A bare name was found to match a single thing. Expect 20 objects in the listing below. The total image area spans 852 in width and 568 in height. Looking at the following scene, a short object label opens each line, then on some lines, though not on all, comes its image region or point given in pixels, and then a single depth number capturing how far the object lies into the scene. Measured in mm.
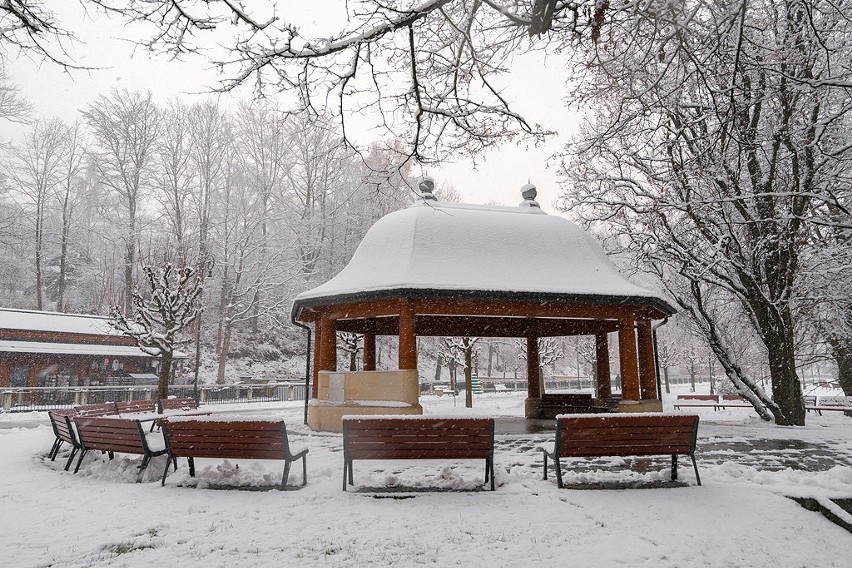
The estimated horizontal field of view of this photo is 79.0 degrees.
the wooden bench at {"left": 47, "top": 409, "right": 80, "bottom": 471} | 7926
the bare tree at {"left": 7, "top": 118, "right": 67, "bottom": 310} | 34969
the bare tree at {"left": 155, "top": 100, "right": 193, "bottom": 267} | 32375
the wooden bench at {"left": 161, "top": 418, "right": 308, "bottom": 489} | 6379
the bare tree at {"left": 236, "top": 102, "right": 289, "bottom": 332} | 33375
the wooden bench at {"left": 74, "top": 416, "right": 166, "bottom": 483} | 6910
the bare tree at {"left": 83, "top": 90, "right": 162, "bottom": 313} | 31688
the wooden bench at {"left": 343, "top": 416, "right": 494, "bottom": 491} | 6191
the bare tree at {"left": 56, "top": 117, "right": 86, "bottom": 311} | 36312
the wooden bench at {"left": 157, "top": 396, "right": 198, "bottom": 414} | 14523
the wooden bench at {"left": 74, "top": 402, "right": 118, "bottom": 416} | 11344
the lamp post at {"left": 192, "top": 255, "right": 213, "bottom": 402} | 20306
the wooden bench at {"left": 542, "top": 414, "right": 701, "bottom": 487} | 6344
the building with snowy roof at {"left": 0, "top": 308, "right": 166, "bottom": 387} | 24594
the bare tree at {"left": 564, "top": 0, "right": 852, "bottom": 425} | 9891
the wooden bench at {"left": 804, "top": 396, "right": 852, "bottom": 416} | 16600
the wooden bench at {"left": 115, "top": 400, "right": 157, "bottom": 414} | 13766
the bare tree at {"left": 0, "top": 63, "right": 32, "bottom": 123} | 19828
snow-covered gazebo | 11773
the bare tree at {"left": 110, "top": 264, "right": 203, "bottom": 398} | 16828
